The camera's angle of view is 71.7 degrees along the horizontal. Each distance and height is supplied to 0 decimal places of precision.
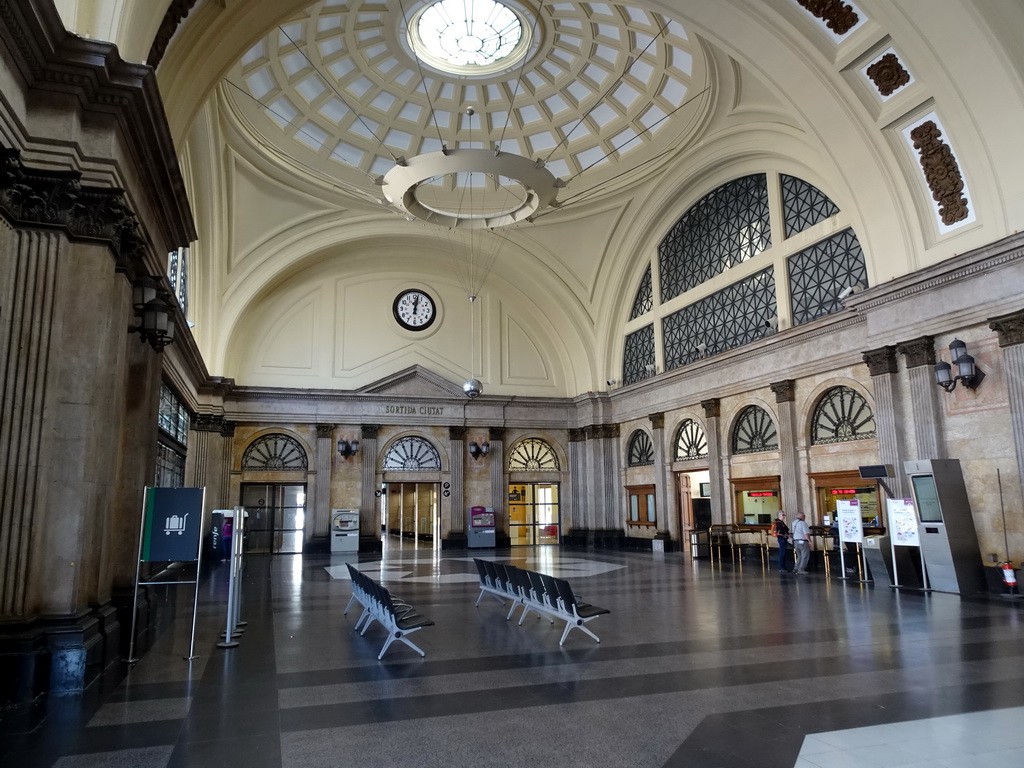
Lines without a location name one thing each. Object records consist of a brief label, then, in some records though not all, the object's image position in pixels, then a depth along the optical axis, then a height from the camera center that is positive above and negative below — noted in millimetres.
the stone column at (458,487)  22978 +654
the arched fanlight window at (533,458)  24734 +1661
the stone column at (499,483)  23734 +777
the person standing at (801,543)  14055 -817
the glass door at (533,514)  24734 -273
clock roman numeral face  24312 +6715
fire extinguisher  10602 -1150
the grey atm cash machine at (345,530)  21547 -644
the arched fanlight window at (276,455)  22328 +1716
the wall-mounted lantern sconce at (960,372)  11406 +2051
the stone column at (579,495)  24000 +342
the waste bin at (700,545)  17969 -1048
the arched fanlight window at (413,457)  23312 +1658
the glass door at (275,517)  21969 -227
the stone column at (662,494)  20391 +285
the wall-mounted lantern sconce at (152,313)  7945 +2268
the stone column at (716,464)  18094 +1000
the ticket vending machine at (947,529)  11039 -467
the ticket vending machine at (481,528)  22734 -673
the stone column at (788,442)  15672 +1332
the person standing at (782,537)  14391 -705
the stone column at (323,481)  21781 +869
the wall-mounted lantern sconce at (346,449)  22462 +1873
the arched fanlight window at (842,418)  14282 +1697
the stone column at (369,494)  22078 +450
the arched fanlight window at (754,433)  16875 +1683
